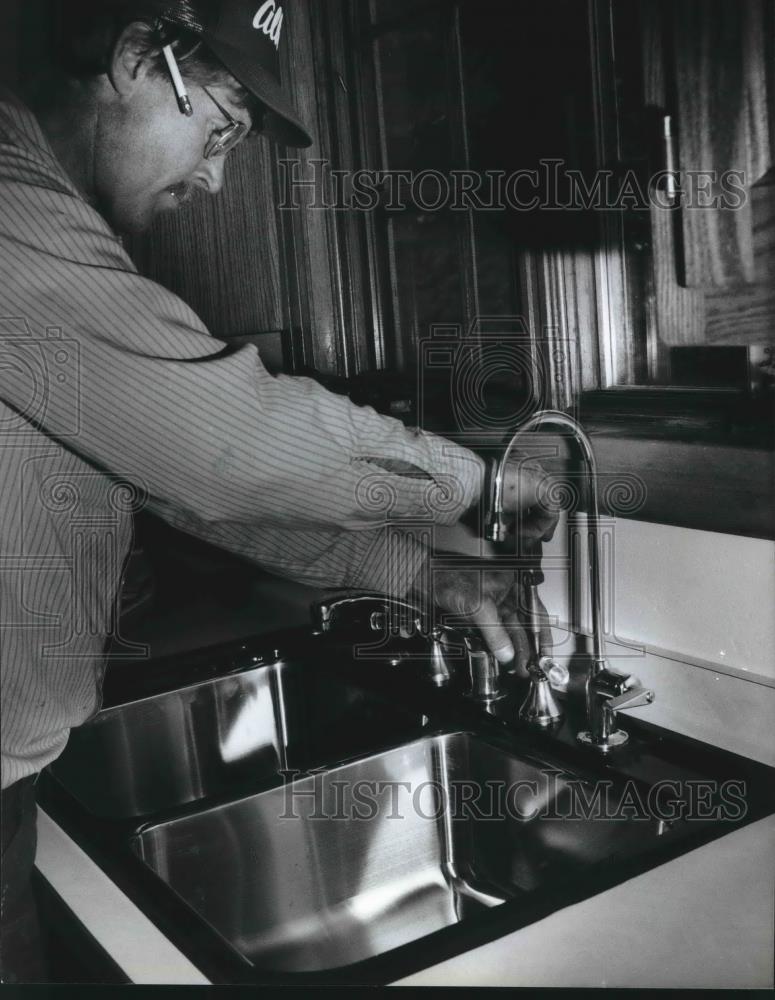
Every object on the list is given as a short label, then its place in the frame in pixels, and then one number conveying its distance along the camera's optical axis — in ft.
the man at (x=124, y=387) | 2.77
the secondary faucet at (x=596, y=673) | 2.79
